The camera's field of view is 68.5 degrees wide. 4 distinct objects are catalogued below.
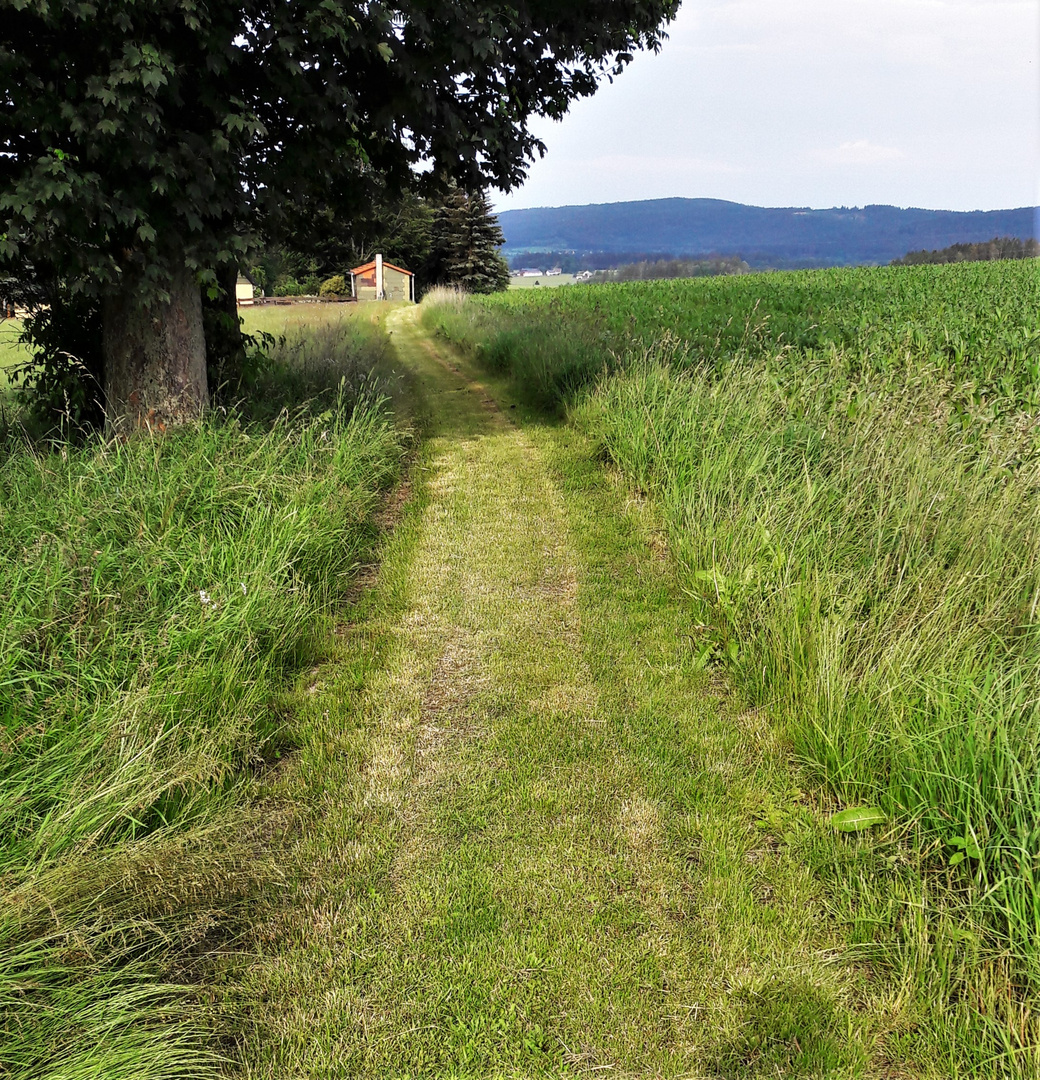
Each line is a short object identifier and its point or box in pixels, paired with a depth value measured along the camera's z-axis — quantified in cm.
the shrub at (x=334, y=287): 5841
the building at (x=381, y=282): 5694
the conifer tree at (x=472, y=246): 5491
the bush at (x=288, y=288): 5938
